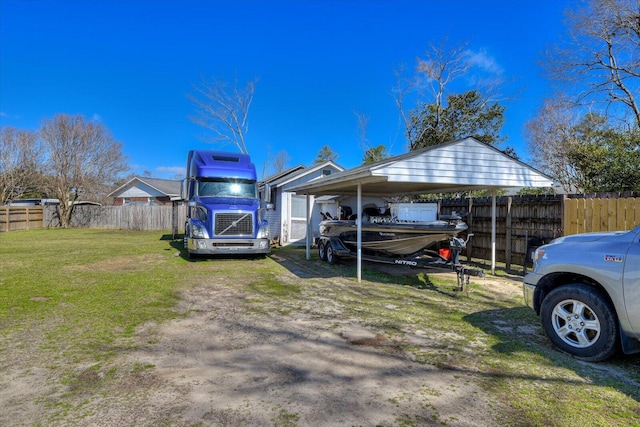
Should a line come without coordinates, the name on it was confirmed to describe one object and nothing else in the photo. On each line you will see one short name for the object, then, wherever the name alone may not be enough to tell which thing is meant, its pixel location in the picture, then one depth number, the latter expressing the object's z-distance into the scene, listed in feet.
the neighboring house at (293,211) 51.24
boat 24.21
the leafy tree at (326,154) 151.23
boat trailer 22.29
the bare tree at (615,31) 46.09
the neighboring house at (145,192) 115.65
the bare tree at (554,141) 59.41
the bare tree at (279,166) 155.22
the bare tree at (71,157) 86.43
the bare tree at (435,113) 66.99
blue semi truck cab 34.35
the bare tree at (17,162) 92.38
